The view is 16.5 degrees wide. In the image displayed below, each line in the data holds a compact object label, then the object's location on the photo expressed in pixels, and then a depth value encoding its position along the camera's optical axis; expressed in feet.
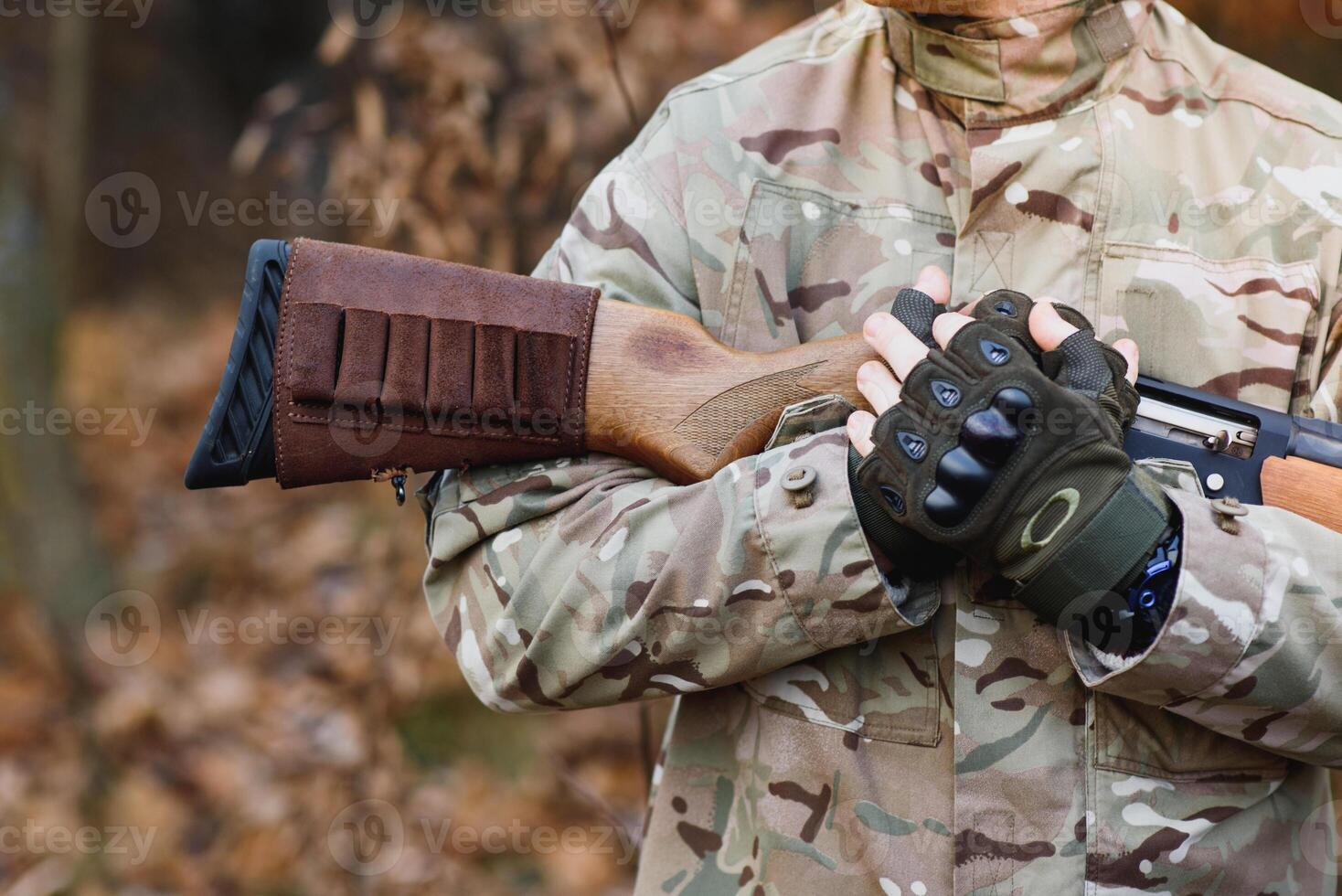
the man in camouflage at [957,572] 7.89
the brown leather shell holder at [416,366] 7.99
